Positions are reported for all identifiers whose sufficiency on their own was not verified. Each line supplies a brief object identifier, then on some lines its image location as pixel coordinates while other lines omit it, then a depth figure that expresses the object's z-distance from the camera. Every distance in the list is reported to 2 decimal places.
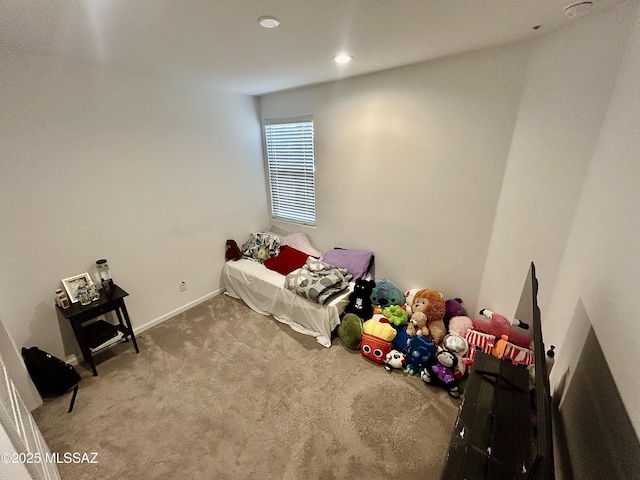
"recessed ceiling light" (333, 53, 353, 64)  1.94
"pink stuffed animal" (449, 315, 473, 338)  2.25
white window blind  3.20
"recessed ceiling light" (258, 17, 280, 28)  1.36
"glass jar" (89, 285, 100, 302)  2.19
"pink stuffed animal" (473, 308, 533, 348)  1.86
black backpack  1.96
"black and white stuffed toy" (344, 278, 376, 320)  2.56
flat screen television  0.65
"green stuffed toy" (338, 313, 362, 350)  2.40
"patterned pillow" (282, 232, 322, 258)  3.41
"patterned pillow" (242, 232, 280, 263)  3.34
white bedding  2.53
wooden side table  2.04
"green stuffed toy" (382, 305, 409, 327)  2.40
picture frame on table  2.12
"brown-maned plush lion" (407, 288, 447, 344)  2.27
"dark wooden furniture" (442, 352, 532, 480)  1.11
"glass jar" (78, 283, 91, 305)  2.14
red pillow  3.06
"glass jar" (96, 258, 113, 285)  2.34
